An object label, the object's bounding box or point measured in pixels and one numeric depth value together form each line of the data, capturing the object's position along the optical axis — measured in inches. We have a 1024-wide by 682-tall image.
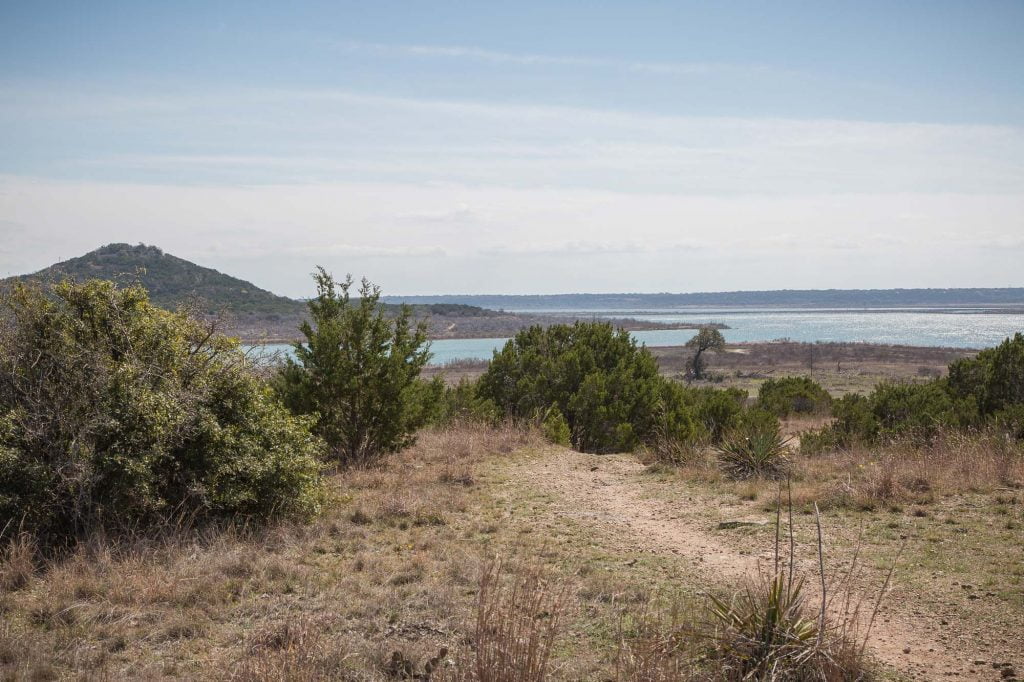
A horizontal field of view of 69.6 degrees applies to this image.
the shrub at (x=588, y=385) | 660.7
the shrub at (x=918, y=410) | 605.9
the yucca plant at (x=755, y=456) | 442.6
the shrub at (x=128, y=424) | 274.2
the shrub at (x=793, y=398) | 1004.6
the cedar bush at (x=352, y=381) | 471.8
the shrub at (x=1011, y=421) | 515.2
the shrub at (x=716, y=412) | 667.6
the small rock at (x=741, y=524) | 336.8
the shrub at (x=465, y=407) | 629.0
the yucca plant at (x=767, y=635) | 176.2
